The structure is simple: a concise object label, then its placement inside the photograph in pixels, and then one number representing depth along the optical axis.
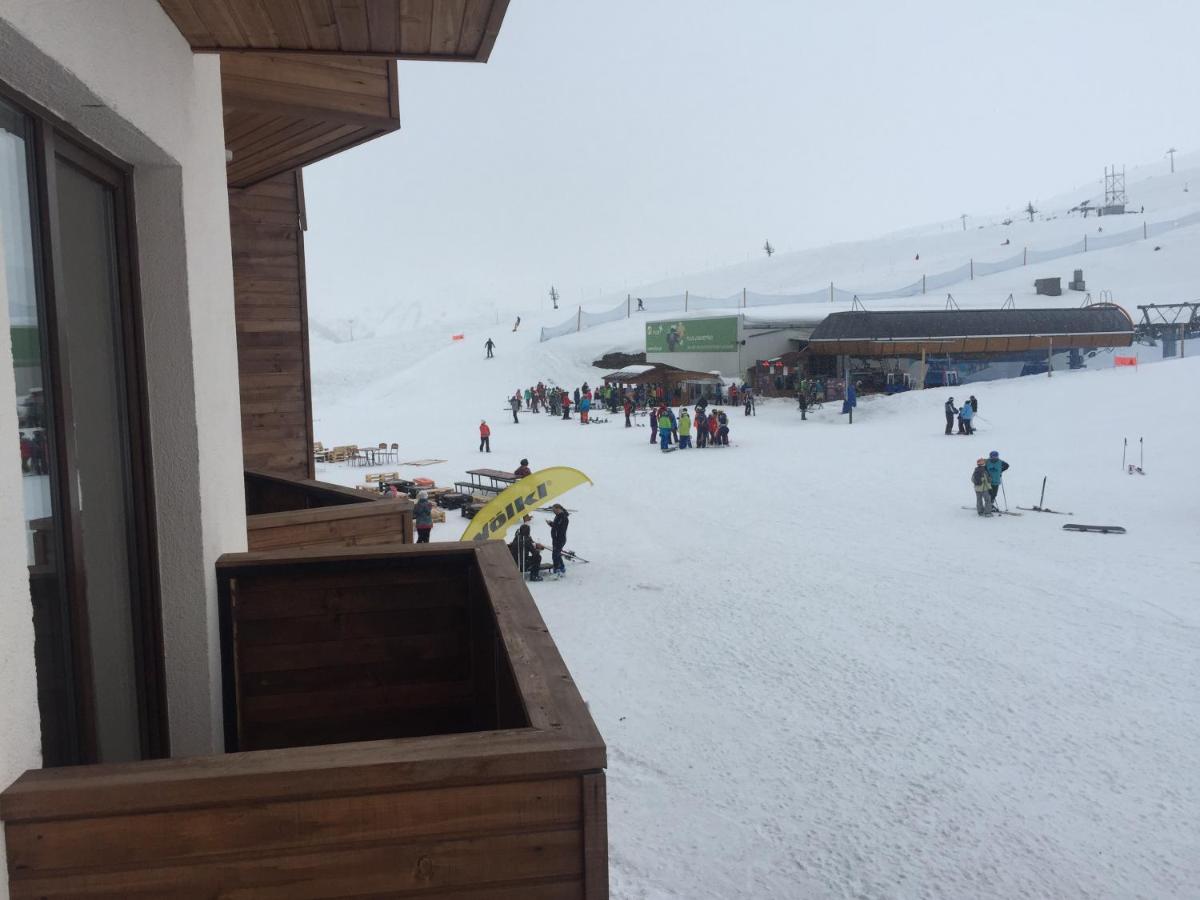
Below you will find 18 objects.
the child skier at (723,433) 26.97
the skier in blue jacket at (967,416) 25.83
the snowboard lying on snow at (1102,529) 15.04
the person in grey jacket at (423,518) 14.51
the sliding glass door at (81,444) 2.29
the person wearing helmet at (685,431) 26.28
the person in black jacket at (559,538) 13.62
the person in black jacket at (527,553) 13.41
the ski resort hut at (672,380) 40.53
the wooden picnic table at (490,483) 20.19
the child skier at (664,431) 26.10
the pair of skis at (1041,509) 16.78
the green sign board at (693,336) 43.78
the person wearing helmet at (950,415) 26.38
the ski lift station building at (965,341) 36.62
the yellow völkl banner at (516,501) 12.94
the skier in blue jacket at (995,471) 16.34
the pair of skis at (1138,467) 19.95
